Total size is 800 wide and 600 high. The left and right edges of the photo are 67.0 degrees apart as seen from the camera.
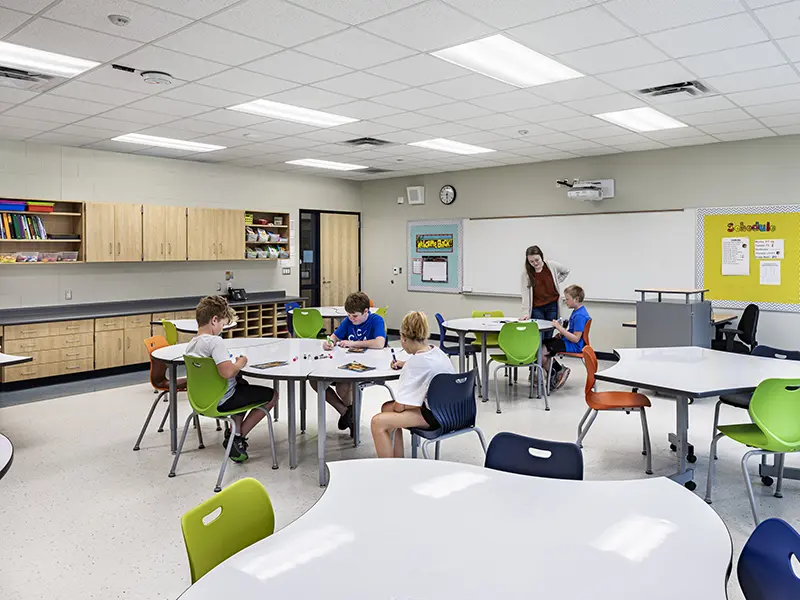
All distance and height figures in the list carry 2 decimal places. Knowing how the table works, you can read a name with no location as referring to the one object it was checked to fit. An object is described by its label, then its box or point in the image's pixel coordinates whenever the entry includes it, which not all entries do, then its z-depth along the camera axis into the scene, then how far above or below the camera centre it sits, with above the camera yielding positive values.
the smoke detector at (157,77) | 4.50 +1.49
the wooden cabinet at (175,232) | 8.24 +0.60
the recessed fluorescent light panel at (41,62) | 4.11 +1.52
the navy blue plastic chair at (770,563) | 1.45 -0.73
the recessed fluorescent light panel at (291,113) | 5.64 +1.58
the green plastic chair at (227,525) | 1.68 -0.74
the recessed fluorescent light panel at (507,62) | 4.11 +1.54
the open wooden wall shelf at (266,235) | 9.37 +0.63
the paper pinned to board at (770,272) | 7.08 +0.00
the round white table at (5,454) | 2.13 -0.66
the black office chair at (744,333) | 6.72 -0.68
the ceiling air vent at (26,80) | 4.47 +1.50
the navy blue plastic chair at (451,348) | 6.48 -0.82
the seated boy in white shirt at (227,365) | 3.94 -0.58
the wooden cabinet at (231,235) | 8.85 +0.59
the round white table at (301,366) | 3.86 -0.62
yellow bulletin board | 6.99 +0.19
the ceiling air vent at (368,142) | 7.25 +1.61
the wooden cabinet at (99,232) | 7.45 +0.55
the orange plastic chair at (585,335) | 6.22 -0.64
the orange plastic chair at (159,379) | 4.82 -0.83
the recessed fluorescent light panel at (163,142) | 6.97 +1.61
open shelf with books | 6.90 +0.54
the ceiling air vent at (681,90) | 4.92 +1.52
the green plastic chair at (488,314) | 7.31 -0.49
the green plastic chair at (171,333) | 6.16 -0.58
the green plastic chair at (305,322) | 6.86 -0.54
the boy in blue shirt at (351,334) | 4.91 -0.50
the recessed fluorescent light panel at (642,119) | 6.00 +1.59
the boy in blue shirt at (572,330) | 6.19 -0.60
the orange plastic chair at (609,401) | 4.17 -0.90
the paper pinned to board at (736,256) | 7.29 +0.20
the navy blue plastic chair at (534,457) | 2.27 -0.71
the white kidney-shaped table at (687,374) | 3.54 -0.65
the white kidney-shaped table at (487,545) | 1.44 -0.74
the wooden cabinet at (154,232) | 8.01 +0.59
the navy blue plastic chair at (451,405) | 3.48 -0.78
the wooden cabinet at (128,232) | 7.73 +0.56
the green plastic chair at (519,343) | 5.85 -0.68
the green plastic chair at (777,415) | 3.24 -0.77
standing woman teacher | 7.09 -0.17
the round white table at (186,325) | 6.21 -0.53
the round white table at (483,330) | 6.15 -0.58
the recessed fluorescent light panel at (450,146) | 7.57 +1.64
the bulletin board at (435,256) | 10.12 +0.31
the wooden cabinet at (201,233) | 8.48 +0.60
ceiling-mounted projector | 8.16 +1.12
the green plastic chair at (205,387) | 3.91 -0.73
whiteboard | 7.84 +0.33
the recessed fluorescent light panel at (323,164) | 8.80 +1.66
